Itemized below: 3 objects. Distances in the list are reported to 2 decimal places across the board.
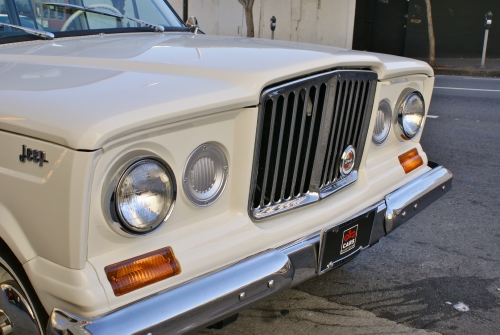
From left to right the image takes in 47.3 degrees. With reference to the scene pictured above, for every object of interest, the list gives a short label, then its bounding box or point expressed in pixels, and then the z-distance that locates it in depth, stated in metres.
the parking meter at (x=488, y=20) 13.74
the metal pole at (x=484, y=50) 14.06
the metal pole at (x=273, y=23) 16.20
